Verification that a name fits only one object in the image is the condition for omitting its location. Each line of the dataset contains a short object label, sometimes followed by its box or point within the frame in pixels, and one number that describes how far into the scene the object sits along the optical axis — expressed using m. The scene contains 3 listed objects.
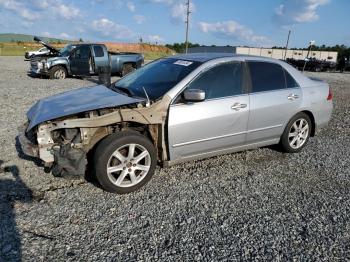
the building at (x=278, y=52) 61.17
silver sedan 3.80
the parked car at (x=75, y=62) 15.15
